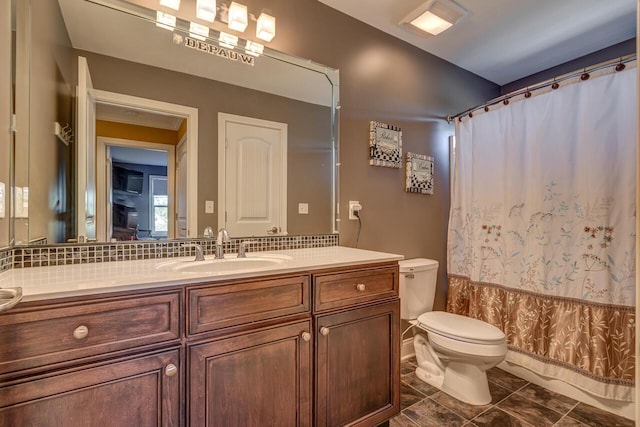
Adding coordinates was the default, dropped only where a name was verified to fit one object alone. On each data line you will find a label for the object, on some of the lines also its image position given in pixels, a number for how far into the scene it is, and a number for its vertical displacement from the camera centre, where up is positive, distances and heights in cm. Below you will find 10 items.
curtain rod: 162 +85
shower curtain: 163 -11
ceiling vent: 179 +128
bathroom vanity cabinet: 76 -48
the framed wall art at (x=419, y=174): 225 +30
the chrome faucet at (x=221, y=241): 140 -15
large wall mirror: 113 +39
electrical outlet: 196 +2
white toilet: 164 -77
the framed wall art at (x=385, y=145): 205 +49
